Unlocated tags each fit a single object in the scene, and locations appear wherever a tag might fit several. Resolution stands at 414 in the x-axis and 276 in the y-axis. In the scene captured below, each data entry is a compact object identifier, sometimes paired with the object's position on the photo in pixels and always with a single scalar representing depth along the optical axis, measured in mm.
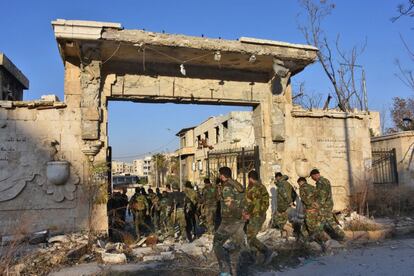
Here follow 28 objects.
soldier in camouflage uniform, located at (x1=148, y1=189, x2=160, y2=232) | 10680
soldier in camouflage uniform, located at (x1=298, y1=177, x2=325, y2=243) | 7895
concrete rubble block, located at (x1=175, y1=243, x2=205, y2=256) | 7662
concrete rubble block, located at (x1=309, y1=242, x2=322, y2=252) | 7757
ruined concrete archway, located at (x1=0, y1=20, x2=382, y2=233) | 8039
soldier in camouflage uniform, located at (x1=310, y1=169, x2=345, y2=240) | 8031
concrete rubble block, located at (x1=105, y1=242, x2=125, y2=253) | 7637
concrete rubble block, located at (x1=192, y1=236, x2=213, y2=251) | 8198
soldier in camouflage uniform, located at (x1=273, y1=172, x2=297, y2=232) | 8609
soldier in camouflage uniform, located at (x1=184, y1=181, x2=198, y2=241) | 10359
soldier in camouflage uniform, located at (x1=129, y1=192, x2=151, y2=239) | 10273
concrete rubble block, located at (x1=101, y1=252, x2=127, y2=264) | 6926
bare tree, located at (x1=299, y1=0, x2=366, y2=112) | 21222
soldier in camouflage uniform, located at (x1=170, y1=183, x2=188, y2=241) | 9758
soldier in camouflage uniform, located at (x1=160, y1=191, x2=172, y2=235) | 10312
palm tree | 46469
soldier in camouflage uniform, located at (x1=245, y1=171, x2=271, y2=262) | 6922
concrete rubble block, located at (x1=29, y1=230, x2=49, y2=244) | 7453
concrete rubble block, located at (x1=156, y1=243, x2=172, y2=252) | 8008
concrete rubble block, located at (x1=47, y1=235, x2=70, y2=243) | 7502
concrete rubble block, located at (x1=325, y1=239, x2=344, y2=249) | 7879
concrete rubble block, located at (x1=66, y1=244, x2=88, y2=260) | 6821
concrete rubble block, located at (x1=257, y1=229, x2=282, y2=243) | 8688
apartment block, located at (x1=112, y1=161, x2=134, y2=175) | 121406
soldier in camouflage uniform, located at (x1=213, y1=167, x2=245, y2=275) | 5805
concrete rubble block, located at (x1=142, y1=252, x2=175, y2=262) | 7207
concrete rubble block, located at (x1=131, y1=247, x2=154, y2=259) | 7592
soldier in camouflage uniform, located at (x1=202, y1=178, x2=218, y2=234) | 9727
